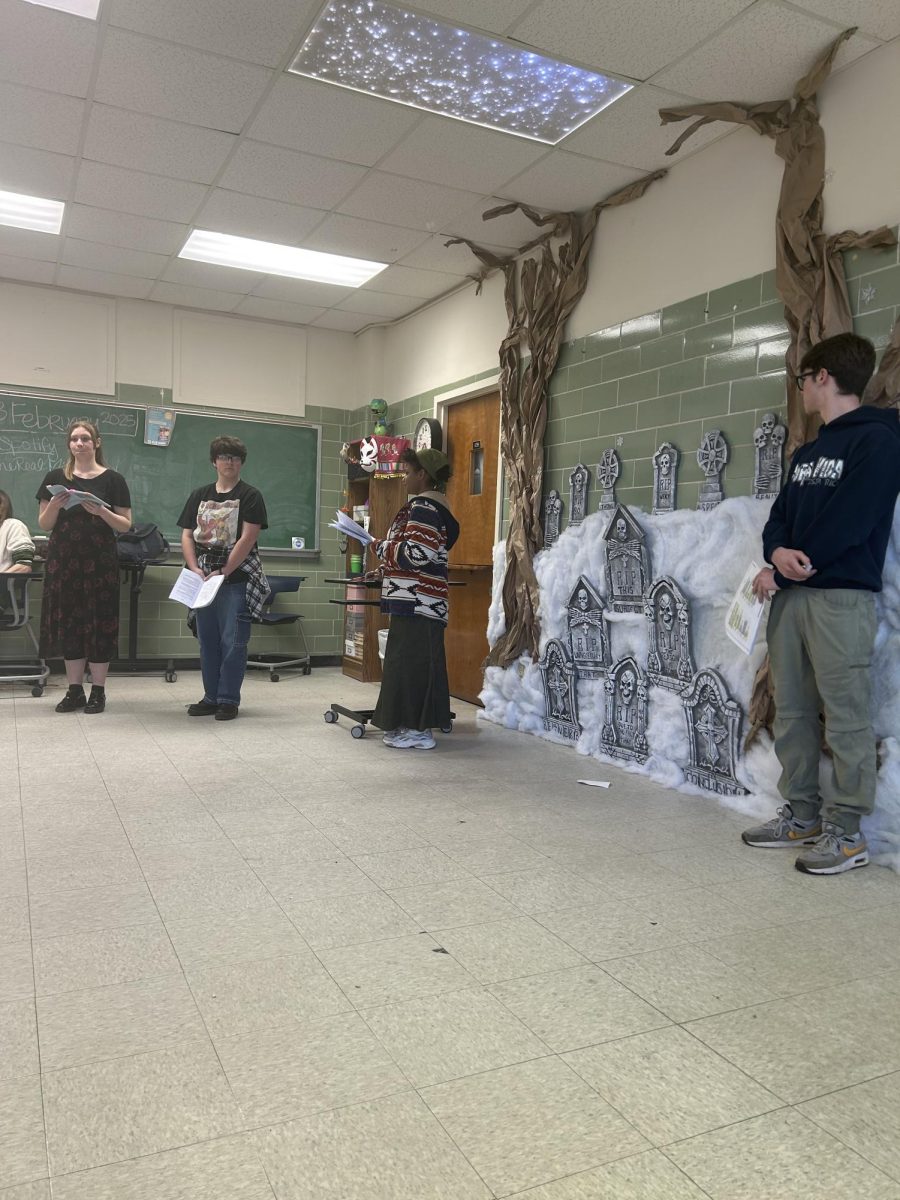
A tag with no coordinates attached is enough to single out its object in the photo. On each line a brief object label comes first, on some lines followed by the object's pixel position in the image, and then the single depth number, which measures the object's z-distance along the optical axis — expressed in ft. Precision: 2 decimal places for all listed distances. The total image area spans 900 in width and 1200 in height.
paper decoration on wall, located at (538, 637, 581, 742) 14.38
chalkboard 20.08
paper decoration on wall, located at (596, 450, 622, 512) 13.73
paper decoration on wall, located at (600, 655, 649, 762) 12.87
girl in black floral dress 15.31
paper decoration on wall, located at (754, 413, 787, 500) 10.75
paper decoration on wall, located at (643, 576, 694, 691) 12.00
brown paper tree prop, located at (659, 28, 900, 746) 10.03
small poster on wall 21.20
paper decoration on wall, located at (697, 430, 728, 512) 11.66
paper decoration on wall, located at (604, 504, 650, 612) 12.89
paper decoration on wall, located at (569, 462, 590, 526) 14.46
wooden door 17.94
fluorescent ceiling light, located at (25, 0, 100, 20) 9.76
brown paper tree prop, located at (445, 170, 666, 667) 14.78
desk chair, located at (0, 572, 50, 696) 16.98
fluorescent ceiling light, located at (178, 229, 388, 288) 17.37
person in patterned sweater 13.34
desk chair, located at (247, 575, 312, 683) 21.11
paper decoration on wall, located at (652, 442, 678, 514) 12.49
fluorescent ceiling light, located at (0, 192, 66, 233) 15.57
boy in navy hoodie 8.56
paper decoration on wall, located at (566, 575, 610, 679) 13.79
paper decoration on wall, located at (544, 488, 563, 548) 15.07
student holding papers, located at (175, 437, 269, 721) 15.55
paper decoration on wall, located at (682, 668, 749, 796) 11.12
